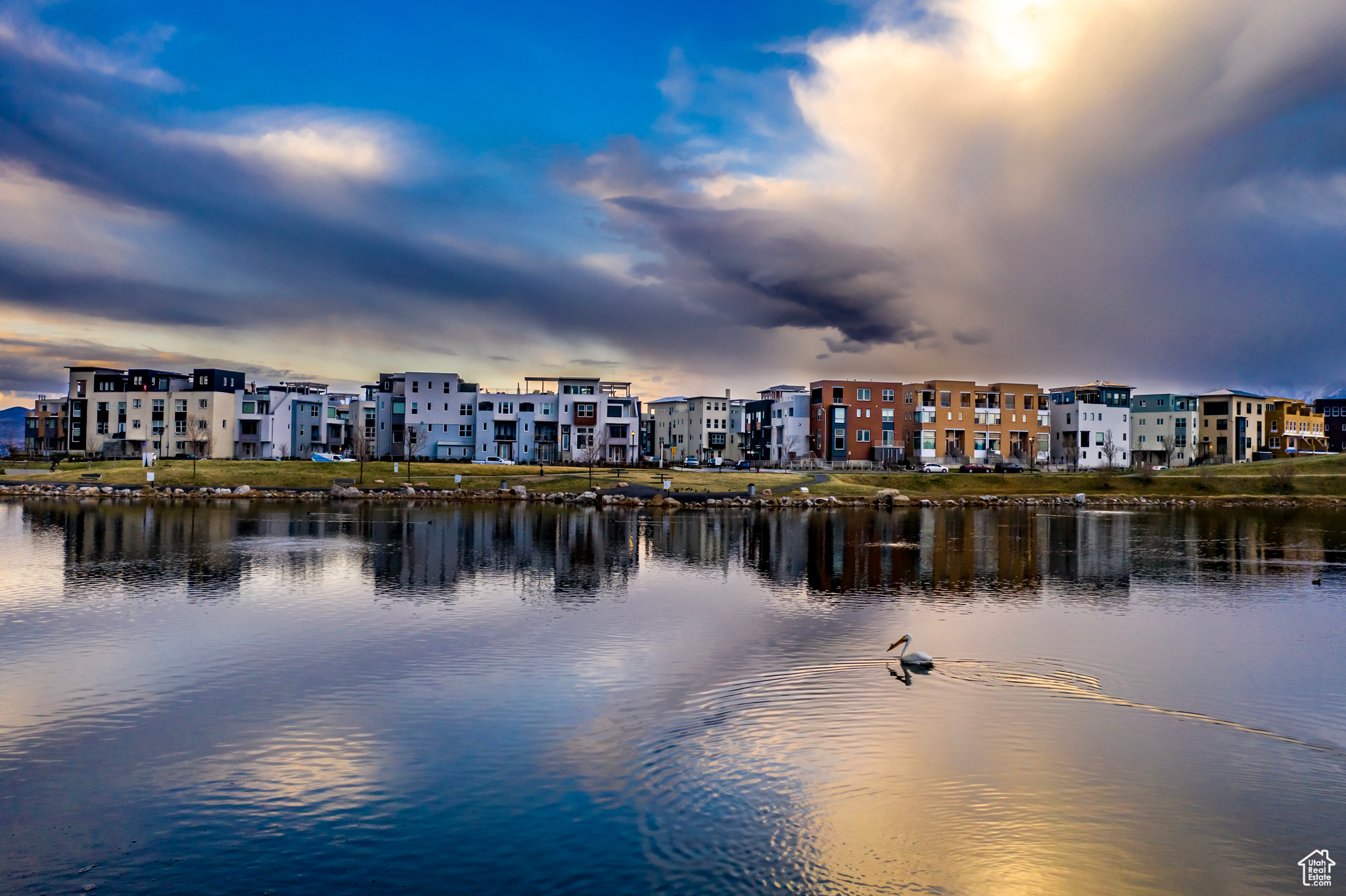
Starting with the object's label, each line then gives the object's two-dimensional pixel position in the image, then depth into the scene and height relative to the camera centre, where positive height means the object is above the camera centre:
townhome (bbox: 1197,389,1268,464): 163.88 +7.89
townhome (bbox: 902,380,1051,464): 140.38 +6.85
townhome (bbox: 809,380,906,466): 138.88 +6.37
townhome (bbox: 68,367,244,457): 126.44 +6.42
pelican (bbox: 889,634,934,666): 23.61 -5.28
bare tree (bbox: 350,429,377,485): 106.05 +1.26
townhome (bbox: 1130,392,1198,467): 161.00 +7.35
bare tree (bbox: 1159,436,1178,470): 142.62 +2.86
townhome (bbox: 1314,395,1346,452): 186.38 +9.94
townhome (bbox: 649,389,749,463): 165.88 +6.03
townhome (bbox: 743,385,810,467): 142.25 +5.45
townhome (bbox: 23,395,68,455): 158.12 +5.38
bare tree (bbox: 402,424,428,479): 118.68 +2.86
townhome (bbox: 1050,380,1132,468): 147.25 +6.56
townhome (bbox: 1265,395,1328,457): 161.50 +7.43
